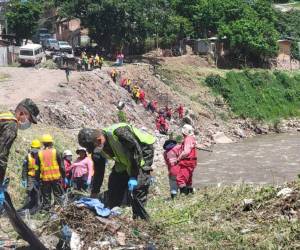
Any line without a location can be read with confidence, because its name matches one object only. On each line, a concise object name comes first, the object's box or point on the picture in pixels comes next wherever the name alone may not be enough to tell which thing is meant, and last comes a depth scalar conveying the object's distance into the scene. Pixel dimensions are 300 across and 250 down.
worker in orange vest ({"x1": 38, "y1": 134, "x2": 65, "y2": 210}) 10.52
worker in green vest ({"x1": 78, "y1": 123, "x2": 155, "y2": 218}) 7.57
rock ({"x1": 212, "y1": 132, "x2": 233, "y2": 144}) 36.64
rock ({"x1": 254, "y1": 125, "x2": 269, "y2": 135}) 41.72
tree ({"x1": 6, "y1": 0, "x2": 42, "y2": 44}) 55.41
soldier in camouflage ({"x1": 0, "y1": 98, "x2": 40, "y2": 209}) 7.18
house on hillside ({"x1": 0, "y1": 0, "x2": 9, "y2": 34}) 59.28
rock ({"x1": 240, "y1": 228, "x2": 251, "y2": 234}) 7.19
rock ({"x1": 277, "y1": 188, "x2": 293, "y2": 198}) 7.74
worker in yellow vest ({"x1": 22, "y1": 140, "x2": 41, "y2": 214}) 10.85
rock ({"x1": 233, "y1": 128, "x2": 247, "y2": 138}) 39.34
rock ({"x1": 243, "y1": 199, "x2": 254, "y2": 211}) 7.88
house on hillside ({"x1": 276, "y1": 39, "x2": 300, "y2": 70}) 56.41
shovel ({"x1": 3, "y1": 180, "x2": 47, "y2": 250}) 6.76
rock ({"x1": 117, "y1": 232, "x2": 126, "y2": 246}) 6.91
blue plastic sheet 7.24
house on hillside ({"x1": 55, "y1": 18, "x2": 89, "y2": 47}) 58.81
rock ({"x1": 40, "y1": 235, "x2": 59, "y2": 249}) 7.05
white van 43.11
